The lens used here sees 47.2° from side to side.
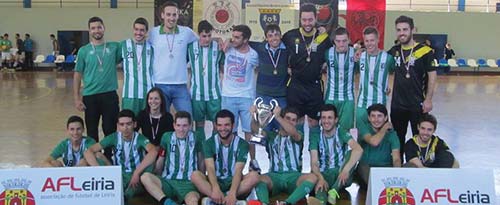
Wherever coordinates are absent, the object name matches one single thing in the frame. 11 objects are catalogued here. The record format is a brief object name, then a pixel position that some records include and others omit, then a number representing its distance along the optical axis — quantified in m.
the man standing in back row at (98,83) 6.16
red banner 15.46
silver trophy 5.70
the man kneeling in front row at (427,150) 5.62
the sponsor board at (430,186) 4.63
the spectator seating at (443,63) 23.83
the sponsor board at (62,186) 4.62
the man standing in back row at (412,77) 5.91
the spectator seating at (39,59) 24.59
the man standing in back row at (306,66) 6.12
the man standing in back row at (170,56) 6.14
